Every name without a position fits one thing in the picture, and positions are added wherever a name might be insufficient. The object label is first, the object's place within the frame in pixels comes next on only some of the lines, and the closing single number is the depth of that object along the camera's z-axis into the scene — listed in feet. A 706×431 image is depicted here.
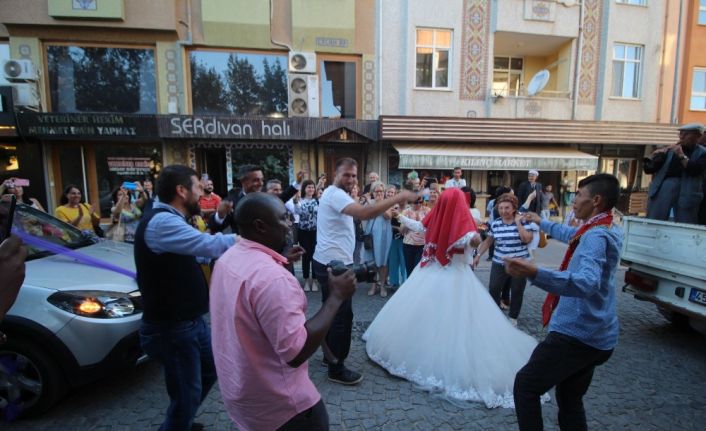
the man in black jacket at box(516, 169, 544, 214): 30.01
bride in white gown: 10.55
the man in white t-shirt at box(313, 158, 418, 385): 10.76
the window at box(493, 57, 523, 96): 47.16
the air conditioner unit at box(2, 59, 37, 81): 33.53
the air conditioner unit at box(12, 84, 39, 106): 33.99
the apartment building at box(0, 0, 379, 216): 34.55
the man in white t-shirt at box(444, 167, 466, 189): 32.73
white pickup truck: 12.37
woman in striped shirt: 14.49
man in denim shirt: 6.75
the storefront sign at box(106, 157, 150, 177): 37.40
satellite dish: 40.34
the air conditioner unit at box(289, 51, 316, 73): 38.11
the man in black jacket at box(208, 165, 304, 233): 11.88
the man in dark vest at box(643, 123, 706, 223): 15.88
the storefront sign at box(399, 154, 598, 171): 38.86
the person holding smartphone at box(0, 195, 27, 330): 4.04
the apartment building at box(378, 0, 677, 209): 39.96
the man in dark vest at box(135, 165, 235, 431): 7.09
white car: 9.08
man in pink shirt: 4.51
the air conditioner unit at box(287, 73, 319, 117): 38.42
